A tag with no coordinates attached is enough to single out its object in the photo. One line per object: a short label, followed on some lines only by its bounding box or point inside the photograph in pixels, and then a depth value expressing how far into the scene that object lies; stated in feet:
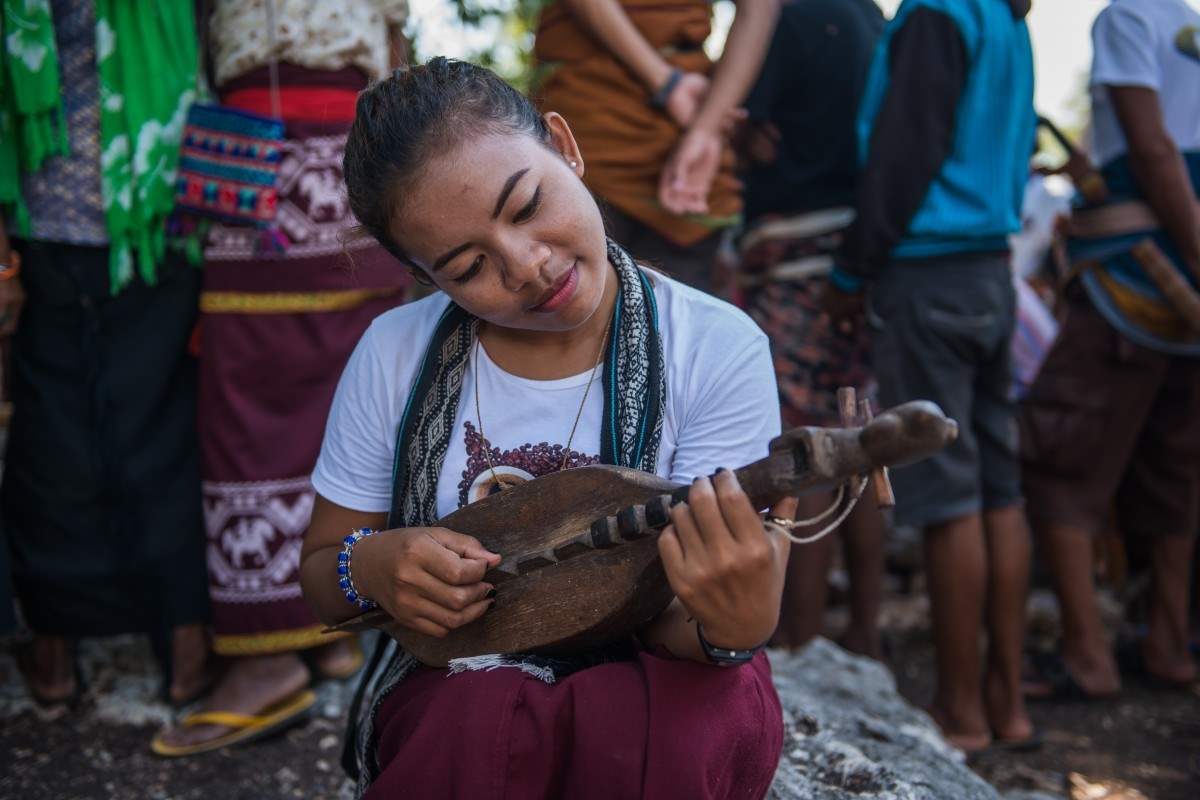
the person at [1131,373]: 10.92
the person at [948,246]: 9.96
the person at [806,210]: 11.50
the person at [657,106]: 9.64
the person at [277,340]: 8.89
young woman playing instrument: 4.70
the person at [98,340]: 8.65
